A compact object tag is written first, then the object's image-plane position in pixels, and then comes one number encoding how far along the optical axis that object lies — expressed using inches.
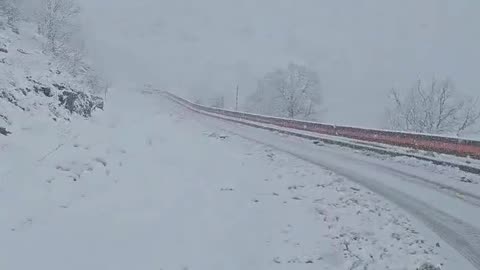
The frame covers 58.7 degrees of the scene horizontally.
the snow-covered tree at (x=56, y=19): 1407.1
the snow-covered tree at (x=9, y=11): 1261.1
